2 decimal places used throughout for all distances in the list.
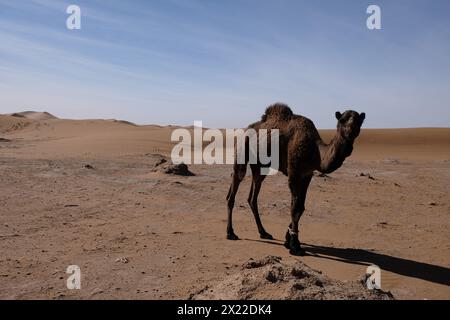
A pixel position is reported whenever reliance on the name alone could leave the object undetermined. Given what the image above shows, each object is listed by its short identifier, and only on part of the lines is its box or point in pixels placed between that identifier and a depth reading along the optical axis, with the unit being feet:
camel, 21.03
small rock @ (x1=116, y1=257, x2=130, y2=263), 21.21
